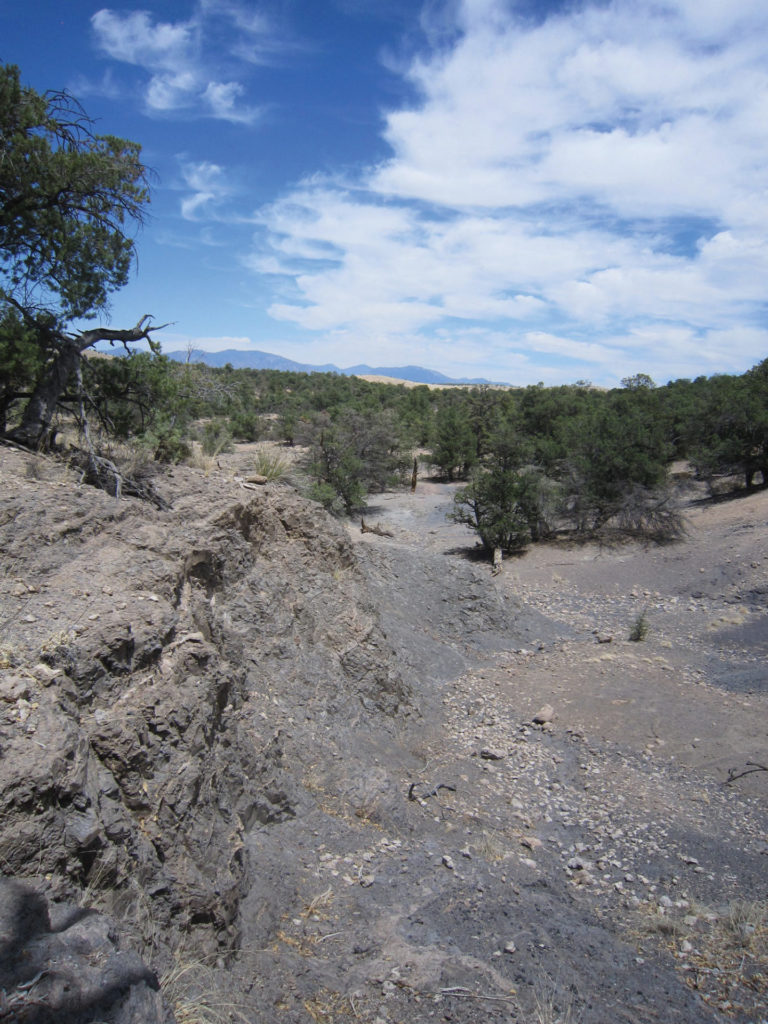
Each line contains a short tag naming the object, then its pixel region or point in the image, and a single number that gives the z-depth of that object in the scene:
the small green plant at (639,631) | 10.39
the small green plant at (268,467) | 8.27
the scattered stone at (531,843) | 5.14
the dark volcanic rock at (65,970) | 1.83
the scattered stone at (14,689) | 2.83
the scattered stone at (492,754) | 6.70
